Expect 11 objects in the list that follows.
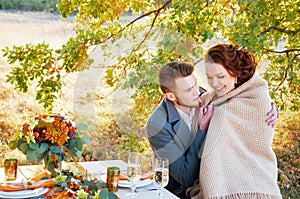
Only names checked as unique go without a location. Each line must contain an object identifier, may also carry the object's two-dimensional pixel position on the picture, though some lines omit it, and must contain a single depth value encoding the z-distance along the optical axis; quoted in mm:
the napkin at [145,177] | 2194
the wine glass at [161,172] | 1947
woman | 2408
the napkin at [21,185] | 2000
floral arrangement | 2115
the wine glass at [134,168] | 1967
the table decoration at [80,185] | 1786
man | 2432
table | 2062
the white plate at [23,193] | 1950
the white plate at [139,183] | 2145
